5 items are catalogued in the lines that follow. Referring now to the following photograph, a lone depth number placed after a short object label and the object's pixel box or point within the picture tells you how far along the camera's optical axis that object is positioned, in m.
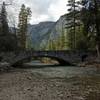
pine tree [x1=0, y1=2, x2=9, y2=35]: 20.90
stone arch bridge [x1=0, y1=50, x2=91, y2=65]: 20.98
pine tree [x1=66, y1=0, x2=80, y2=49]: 23.83
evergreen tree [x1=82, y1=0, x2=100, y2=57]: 17.05
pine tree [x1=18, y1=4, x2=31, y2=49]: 27.41
